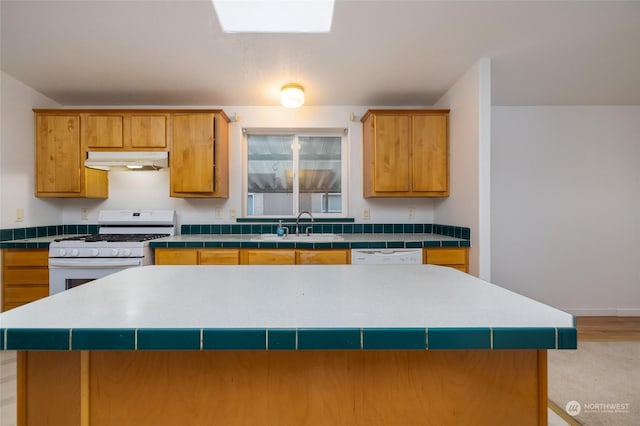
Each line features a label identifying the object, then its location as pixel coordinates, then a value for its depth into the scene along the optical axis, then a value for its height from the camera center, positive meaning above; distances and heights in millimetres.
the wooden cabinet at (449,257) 2762 -380
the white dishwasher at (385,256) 2758 -371
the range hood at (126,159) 3043 +511
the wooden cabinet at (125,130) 3100 +799
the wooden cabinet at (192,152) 3111 +588
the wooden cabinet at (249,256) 2756 -372
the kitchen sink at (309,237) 3045 -243
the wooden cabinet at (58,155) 3078 +559
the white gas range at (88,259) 2641 -376
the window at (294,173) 3650 +452
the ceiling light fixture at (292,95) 2949 +1094
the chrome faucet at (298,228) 3293 -162
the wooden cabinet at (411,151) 3160 +606
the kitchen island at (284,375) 831 -445
